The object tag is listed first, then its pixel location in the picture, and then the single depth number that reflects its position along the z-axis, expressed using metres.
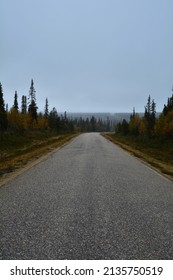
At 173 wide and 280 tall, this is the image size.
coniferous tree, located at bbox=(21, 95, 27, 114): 116.22
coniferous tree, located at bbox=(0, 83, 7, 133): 59.11
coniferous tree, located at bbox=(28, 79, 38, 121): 86.81
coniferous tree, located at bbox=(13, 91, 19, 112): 93.82
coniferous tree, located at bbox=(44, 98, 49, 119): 116.51
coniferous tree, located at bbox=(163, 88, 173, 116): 60.38
